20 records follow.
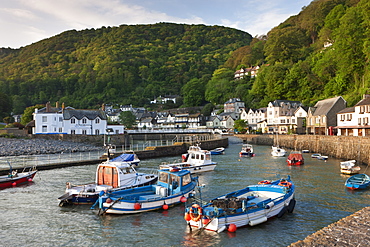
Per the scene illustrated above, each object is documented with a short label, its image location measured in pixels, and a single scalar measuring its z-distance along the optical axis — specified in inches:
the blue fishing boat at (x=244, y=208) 599.8
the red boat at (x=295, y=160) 1557.6
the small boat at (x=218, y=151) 2066.8
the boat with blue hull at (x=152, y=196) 722.2
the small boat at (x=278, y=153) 1944.0
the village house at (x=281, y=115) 3336.6
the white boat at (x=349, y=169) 1230.6
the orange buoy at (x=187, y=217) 613.8
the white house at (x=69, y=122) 2669.8
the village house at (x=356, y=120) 1870.1
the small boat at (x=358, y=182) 958.4
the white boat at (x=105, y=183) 819.4
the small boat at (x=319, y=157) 1705.5
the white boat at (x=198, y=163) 1347.2
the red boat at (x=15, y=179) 1025.0
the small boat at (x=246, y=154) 1932.1
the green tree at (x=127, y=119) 4443.9
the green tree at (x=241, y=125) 3685.3
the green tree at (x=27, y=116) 3385.8
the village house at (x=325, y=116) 2411.4
